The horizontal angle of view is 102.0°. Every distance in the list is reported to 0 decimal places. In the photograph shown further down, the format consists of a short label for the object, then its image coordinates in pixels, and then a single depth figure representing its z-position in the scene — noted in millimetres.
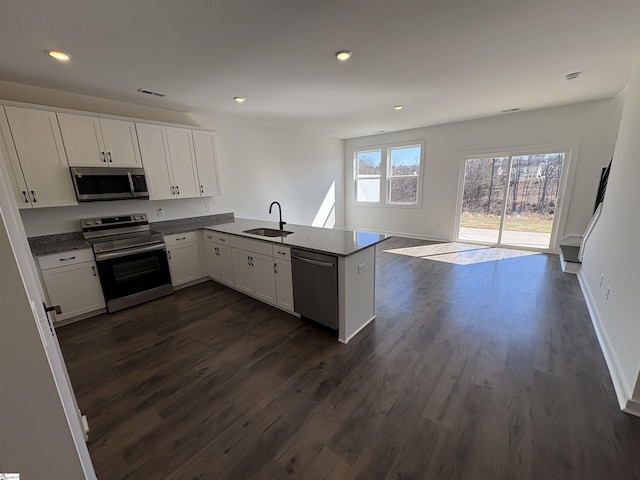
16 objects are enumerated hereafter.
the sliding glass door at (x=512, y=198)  4914
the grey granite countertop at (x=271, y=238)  2588
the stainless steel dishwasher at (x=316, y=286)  2479
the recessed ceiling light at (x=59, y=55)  2092
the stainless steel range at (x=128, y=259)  3102
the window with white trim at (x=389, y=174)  6422
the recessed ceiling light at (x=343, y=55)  2260
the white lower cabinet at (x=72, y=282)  2781
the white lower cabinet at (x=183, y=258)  3705
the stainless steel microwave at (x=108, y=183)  2967
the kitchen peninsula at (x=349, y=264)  2430
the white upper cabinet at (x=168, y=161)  3473
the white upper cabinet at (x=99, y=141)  2906
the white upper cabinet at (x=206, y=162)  3973
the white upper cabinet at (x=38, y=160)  2627
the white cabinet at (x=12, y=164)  2533
